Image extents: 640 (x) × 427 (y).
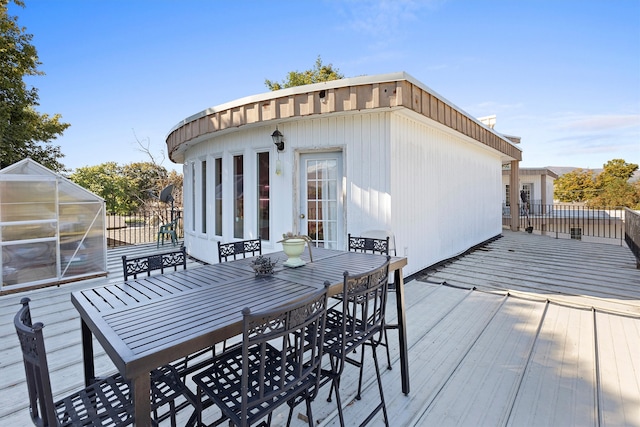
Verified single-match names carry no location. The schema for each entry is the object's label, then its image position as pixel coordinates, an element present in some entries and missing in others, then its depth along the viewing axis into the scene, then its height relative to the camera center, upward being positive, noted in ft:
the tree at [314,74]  47.52 +22.05
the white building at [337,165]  13.24 +2.37
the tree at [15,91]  28.12 +12.60
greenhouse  13.47 -0.88
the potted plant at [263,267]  6.68 -1.33
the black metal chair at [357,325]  5.24 -2.49
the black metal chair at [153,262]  7.16 -1.37
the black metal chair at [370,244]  9.95 -1.28
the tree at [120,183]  55.11 +5.53
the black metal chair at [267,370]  3.82 -2.62
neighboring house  53.42 +4.49
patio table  3.45 -1.62
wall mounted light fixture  14.99 +3.65
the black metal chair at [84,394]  3.23 -2.76
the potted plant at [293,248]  7.38 -1.01
